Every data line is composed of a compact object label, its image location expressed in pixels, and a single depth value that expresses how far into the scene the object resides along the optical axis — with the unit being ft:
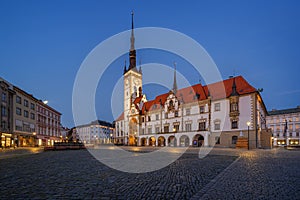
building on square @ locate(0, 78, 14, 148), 128.77
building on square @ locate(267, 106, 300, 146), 258.57
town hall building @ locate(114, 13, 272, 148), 124.26
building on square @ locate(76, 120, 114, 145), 420.36
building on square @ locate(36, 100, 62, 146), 195.00
